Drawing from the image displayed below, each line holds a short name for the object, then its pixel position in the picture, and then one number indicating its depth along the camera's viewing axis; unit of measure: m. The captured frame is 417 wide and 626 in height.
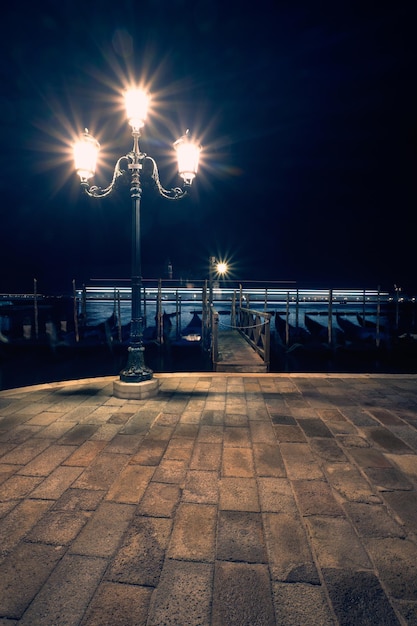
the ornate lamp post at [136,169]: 4.88
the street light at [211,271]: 14.92
